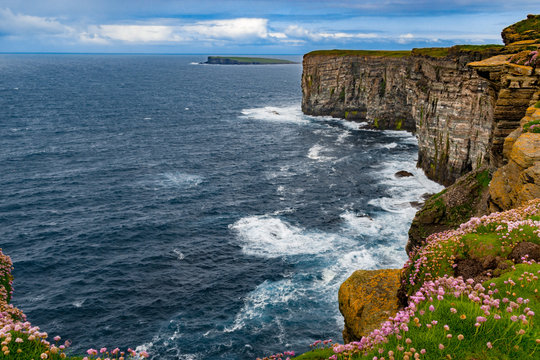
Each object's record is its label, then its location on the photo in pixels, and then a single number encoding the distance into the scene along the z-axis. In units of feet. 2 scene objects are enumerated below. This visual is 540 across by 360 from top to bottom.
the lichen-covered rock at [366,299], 59.57
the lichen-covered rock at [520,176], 64.90
